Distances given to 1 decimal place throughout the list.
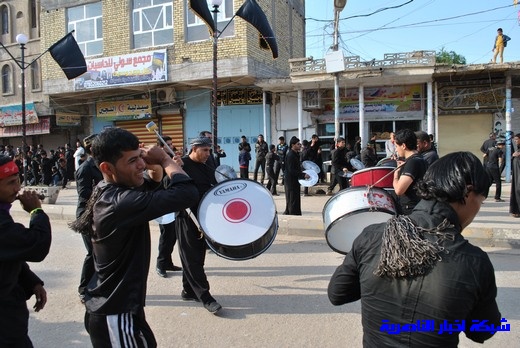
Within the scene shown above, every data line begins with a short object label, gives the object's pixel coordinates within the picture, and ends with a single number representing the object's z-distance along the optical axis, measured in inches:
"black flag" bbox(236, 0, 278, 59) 455.2
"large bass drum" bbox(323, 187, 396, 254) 148.8
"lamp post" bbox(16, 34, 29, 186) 506.0
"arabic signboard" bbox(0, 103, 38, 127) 825.5
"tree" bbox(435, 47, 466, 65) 1570.4
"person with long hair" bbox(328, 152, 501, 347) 50.9
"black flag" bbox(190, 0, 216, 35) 408.8
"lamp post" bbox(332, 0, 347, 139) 547.2
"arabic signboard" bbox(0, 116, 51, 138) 799.1
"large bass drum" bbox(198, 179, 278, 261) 141.3
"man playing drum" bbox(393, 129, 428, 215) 158.4
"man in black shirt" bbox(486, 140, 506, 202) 396.2
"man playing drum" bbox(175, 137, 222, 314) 159.3
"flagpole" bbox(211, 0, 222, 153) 394.9
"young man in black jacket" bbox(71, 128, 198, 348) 75.8
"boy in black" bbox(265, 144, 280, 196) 490.9
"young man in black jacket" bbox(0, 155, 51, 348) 76.8
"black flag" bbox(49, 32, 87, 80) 529.3
